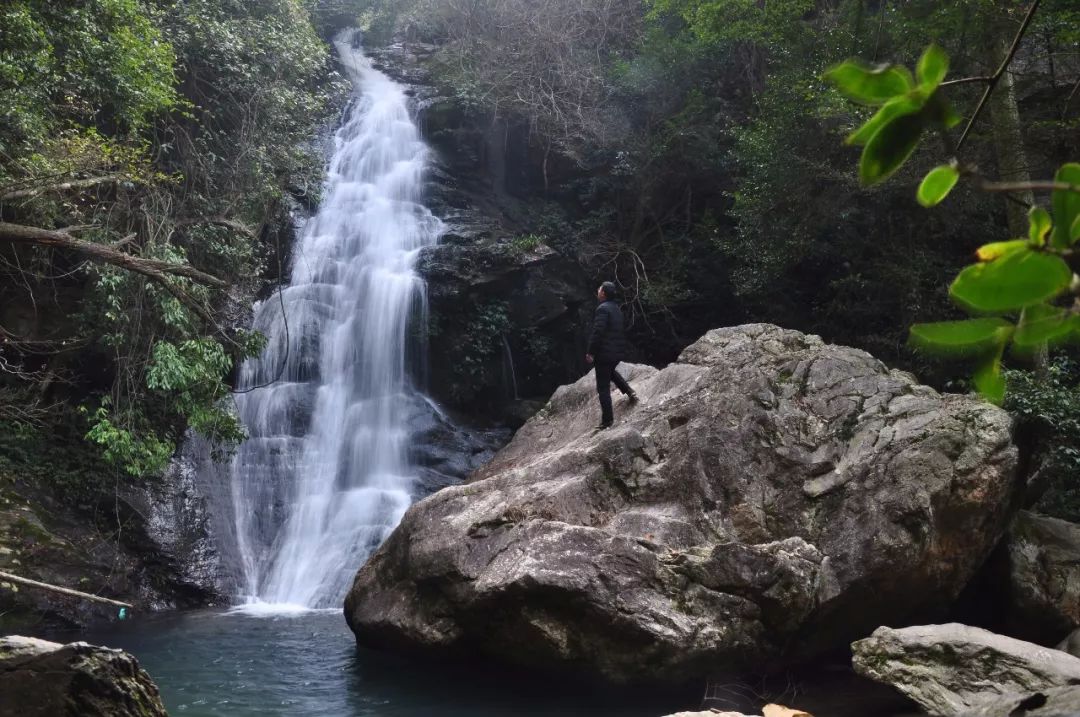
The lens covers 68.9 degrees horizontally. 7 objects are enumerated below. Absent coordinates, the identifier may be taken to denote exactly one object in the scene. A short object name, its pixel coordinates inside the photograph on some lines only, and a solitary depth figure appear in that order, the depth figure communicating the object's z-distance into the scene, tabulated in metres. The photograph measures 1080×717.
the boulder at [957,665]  5.41
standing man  8.85
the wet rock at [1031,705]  4.14
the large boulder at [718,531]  6.32
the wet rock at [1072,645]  6.57
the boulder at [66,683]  4.62
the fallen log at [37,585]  4.09
